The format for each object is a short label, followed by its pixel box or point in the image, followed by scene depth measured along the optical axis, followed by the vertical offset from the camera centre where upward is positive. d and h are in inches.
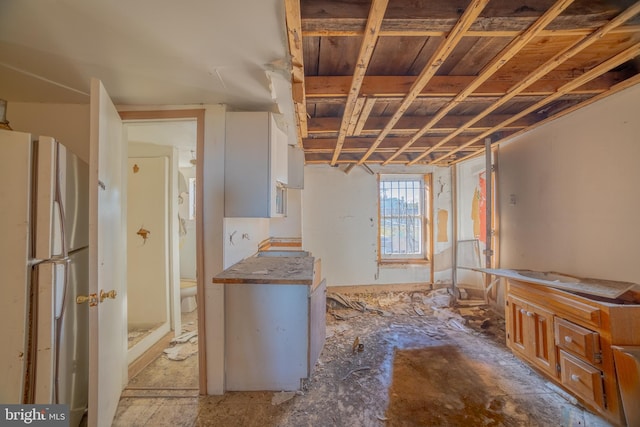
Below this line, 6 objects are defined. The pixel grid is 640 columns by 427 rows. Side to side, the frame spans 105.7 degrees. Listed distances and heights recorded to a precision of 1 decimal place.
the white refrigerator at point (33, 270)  43.1 -9.0
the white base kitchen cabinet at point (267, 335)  73.5 -34.9
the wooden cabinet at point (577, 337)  56.8 -32.5
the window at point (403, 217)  173.8 +1.5
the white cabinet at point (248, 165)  70.9 +16.3
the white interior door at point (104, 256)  49.8 -7.9
